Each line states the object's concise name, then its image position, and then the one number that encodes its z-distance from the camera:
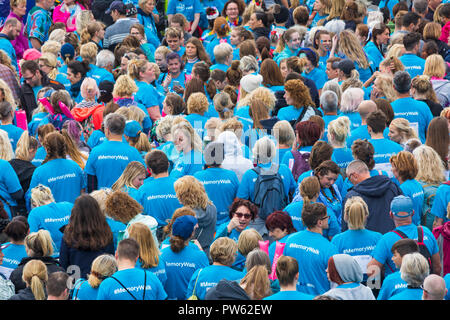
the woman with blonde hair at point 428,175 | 19.17
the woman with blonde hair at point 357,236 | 16.66
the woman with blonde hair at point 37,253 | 16.34
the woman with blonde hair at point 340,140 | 20.55
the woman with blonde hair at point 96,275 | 15.12
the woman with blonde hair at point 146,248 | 15.95
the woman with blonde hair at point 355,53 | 28.48
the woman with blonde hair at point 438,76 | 25.67
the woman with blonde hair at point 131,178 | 19.34
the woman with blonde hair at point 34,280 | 15.33
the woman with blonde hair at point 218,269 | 15.53
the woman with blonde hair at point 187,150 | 20.87
